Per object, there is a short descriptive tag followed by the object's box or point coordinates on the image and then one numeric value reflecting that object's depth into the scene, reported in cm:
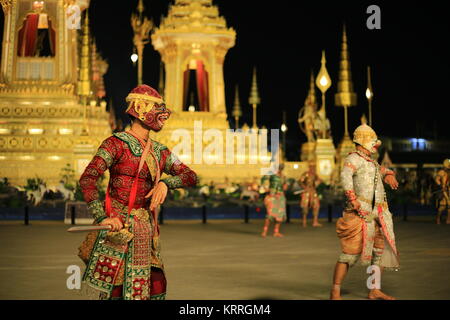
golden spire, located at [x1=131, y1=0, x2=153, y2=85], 3641
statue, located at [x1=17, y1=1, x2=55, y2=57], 3831
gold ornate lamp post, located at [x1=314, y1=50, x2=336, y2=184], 3503
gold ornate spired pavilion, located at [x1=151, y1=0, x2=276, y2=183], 3556
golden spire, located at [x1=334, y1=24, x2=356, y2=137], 3341
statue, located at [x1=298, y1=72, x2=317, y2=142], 3794
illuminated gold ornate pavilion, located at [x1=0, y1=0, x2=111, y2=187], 3591
